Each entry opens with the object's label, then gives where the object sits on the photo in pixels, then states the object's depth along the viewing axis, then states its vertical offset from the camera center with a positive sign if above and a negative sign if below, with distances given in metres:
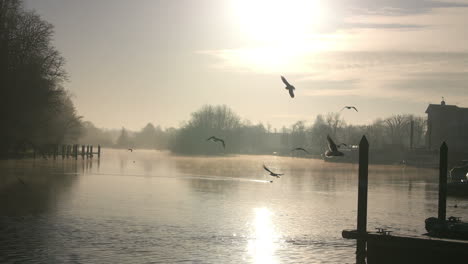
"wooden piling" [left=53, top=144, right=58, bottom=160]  85.71 -1.50
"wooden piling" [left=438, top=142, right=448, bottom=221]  25.58 -1.26
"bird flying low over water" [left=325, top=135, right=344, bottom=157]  22.53 -0.05
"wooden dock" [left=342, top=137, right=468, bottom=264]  16.23 -2.62
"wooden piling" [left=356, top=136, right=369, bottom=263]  19.23 -1.48
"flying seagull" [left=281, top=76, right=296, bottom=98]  24.36 +2.46
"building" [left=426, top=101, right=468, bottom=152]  119.19 +6.64
